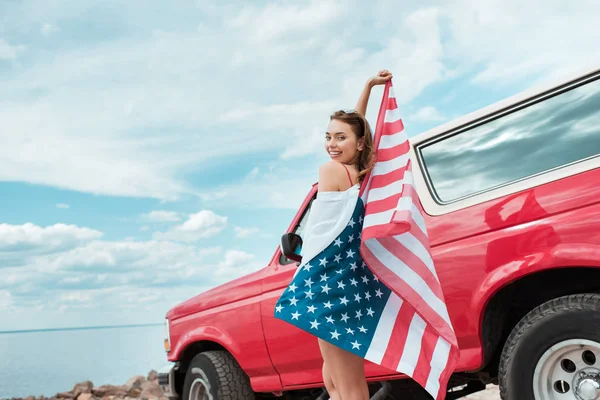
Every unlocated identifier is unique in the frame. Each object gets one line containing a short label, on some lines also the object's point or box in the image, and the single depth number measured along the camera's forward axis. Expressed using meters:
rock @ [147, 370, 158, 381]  11.56
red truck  2.94
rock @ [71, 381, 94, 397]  10.22
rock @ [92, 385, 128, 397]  10.30
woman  2.77
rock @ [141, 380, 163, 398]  9.82
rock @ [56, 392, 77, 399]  10.16
